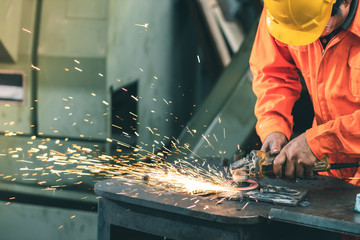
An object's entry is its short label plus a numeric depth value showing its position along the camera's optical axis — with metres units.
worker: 2.39
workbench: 2.14
